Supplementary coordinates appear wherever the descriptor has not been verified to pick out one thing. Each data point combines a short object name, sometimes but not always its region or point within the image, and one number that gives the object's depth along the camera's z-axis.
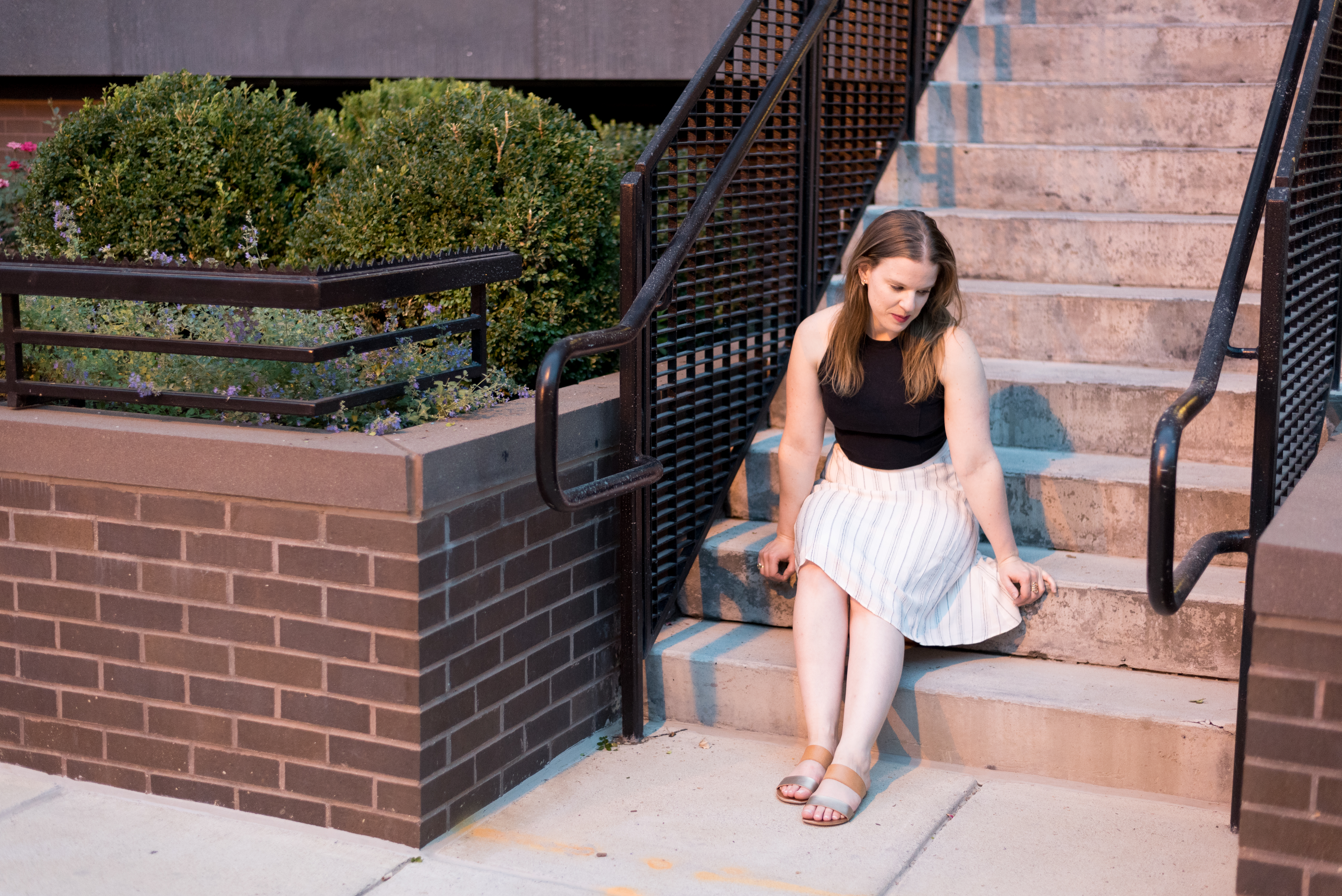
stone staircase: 3.37
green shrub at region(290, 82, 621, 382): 4.43
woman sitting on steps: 3.33
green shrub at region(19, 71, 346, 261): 5.22
